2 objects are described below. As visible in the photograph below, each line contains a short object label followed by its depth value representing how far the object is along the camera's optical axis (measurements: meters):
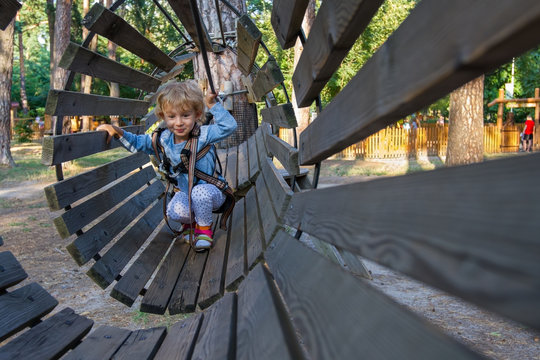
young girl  3.66
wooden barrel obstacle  0.62
